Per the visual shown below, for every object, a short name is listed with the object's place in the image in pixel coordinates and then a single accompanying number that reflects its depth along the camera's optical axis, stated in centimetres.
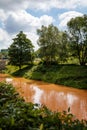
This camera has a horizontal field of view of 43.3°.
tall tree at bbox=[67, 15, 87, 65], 1712
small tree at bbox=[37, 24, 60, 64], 1912
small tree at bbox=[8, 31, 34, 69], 2167
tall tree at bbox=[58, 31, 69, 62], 1835
